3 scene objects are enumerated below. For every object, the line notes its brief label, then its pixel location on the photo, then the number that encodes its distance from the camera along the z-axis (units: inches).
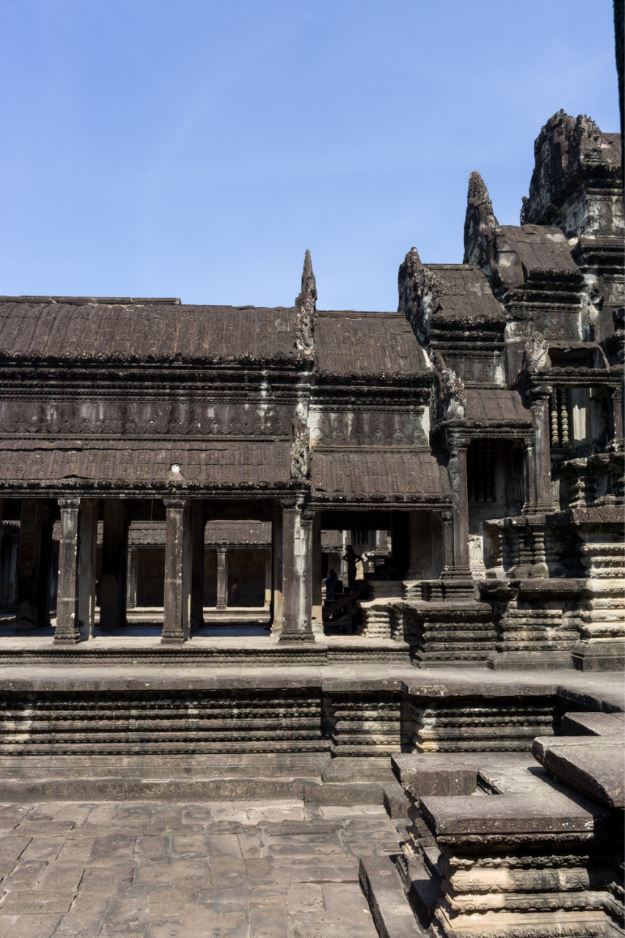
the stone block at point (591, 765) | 173.0
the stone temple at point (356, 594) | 235.1
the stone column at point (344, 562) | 1160.2
